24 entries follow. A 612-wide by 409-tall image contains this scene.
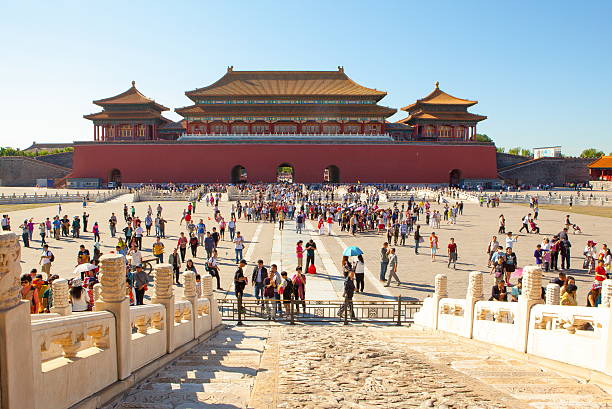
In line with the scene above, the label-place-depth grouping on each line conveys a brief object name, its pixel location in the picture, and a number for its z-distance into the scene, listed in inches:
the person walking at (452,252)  542.3
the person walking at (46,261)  458.9
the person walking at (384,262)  490.3
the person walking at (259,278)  406.3
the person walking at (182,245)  548.1
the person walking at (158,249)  515.8
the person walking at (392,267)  472.7
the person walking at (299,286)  393.1
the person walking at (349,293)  364.8
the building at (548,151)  2630.4
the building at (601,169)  2315.5
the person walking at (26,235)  661.9
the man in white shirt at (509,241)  569.6
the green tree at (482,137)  4286.7
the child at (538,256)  533.8
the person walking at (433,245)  599.8
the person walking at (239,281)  391.9
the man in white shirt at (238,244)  559.2
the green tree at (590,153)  4073.6
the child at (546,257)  537.3
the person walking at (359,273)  449.4
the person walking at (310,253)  525.3
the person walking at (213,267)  453.7
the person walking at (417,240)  647.0
